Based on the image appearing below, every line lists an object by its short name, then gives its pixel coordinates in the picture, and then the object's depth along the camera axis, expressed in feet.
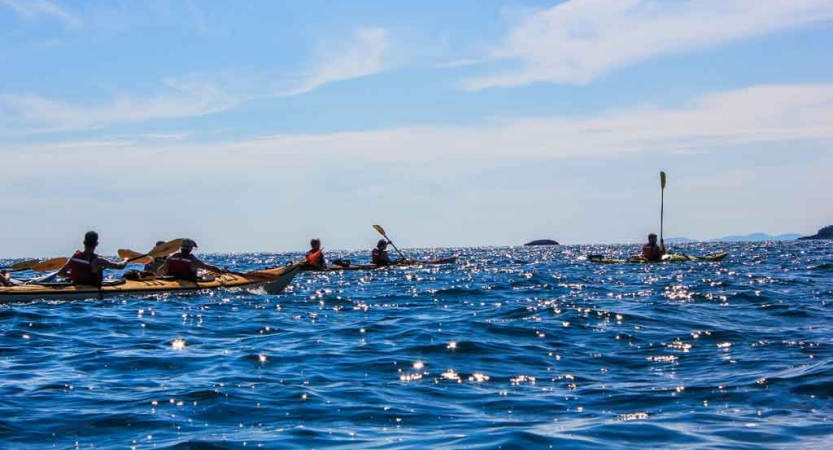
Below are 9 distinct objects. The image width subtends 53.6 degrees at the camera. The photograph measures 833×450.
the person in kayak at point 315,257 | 104.32
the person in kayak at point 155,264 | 73.05
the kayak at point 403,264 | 108.96
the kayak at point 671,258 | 119.24
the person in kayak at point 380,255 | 115.55
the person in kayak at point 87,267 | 57.88
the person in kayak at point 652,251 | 114.21
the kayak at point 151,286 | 55.88
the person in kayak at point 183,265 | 65.87
